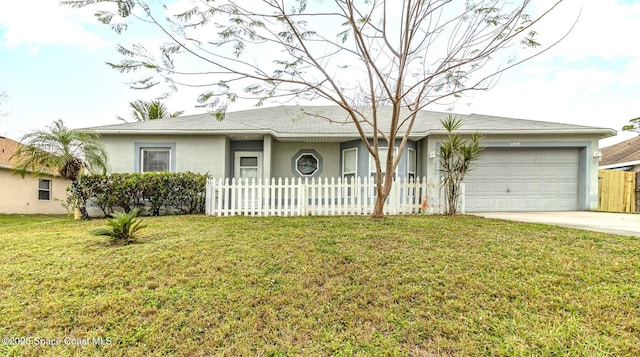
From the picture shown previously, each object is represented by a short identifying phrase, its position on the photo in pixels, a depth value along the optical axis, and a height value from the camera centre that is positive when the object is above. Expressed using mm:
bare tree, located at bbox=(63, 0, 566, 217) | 4965 +2500
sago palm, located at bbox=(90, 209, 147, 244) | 4441 -956
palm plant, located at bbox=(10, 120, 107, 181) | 7531 +491
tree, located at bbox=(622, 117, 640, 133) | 20525 +3818
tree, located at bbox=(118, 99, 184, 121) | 17953 +3856
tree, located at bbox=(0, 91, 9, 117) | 16062 +3966
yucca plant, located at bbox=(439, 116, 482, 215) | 7172 +254
